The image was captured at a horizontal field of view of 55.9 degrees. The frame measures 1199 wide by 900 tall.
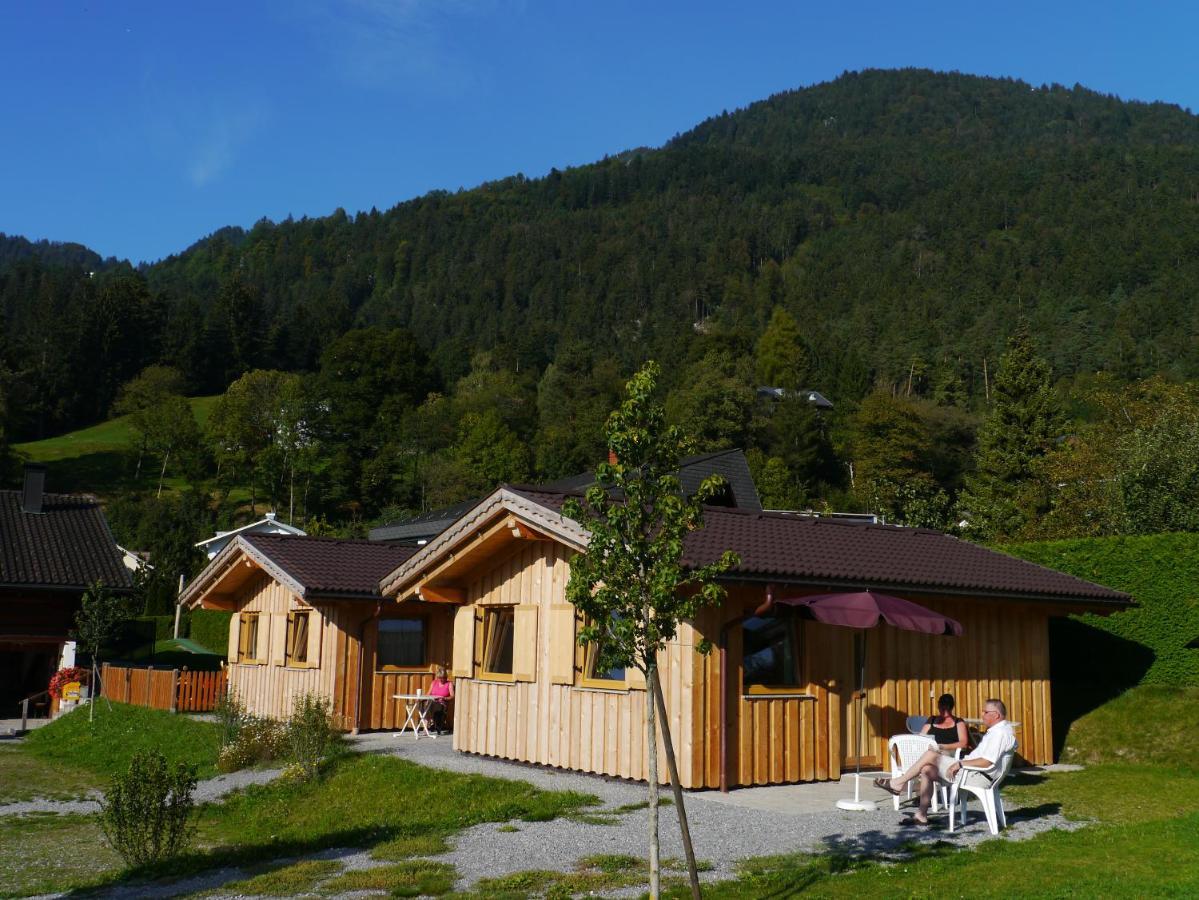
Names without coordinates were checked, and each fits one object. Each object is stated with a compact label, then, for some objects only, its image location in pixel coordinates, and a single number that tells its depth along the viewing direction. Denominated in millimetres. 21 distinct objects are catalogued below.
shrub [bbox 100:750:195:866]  9734
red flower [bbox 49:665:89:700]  25297
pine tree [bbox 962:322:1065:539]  45438
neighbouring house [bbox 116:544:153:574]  43719
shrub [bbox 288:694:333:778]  14398
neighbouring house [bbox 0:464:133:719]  26594
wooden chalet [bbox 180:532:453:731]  19016
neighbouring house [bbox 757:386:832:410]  81450
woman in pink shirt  18656
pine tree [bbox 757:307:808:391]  98112
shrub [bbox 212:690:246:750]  16859
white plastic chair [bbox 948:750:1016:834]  10234
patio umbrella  12141
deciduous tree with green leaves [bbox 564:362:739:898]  7215
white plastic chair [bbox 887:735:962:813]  11328
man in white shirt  10398
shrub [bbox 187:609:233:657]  40969
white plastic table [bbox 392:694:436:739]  18297
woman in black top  11266
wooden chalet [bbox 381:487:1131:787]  12648
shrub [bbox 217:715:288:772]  16125
